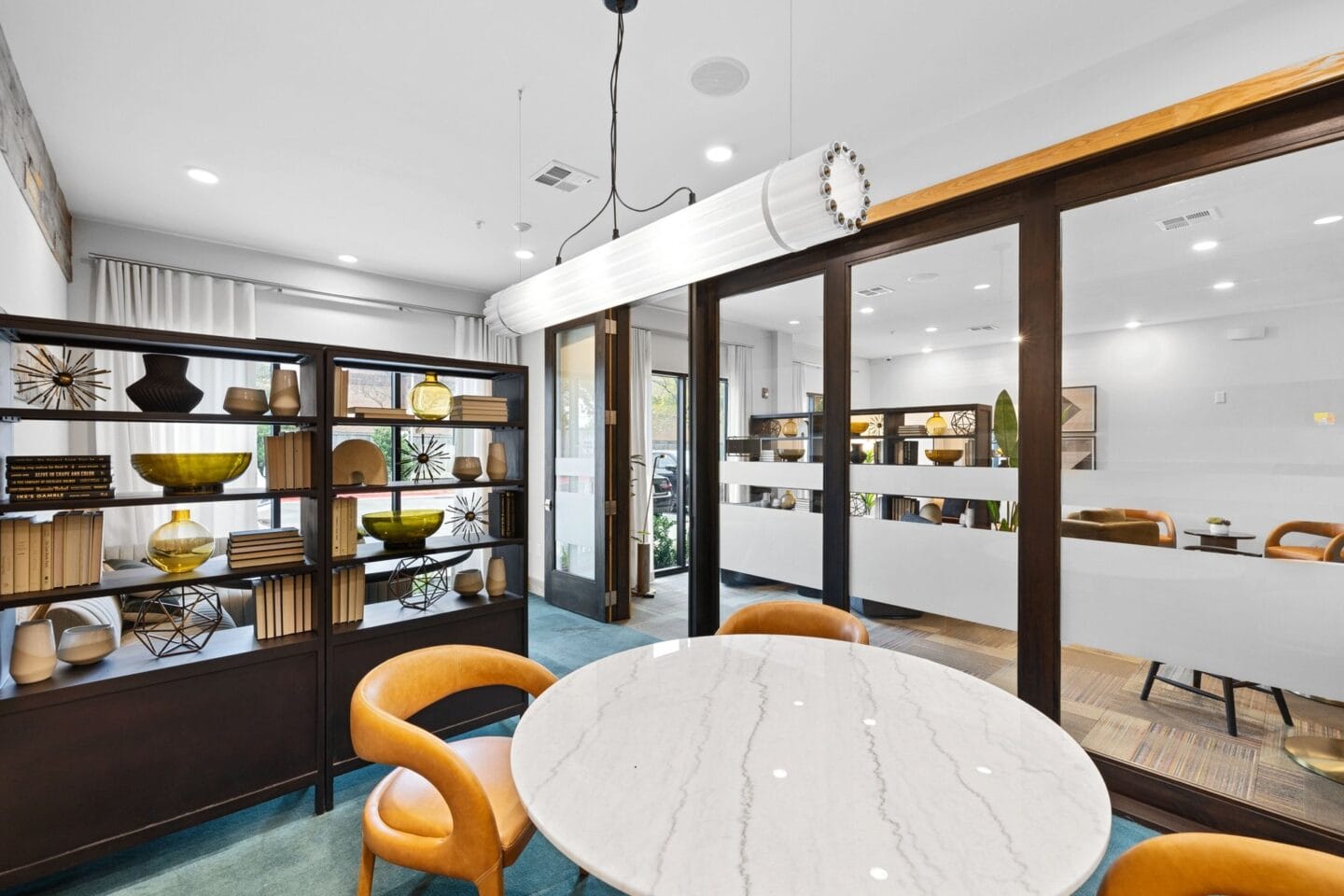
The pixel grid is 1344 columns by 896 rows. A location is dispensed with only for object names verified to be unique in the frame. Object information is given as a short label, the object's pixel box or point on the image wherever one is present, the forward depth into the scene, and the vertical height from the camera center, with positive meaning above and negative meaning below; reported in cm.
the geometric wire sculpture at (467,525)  279 -38
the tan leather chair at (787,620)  212 -62
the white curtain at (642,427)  533 +16
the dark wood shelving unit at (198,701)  176 -82
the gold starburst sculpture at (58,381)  185 +21
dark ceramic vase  201 +20
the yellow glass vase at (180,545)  200 -32
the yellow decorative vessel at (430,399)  258 +20
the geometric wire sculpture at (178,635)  203 -66
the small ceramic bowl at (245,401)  215 +16
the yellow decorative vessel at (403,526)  248 -33
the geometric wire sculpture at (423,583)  264 -64
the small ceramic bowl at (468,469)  271 -10
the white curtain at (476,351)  498 +83
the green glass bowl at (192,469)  201 -8
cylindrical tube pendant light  139 +55
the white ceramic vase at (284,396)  225 +19
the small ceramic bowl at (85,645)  188 -62
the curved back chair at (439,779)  127 -79
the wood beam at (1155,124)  173 +104
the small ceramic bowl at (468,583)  276 -63
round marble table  84 -59
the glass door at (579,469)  451 -19
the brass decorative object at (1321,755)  185 -97
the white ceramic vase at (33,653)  177 -60
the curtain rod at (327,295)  404 +114
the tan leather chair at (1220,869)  93 -68
